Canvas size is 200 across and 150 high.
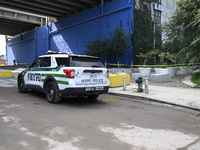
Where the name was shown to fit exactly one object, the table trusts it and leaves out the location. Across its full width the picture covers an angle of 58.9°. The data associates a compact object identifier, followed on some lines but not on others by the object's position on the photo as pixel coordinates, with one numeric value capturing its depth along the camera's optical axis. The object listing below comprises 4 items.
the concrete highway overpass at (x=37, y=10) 25.89
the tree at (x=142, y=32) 20.59
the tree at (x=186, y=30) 12.58
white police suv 5.98
